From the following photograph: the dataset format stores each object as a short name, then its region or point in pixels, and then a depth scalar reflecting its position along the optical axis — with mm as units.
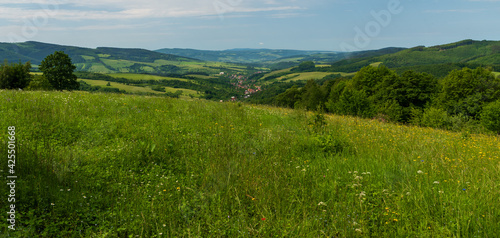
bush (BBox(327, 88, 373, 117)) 48581
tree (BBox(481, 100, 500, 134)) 36919
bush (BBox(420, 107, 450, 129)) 41438
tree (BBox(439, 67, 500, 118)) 42688
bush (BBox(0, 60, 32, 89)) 47825
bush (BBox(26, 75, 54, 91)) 42747
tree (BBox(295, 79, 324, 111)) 68625
